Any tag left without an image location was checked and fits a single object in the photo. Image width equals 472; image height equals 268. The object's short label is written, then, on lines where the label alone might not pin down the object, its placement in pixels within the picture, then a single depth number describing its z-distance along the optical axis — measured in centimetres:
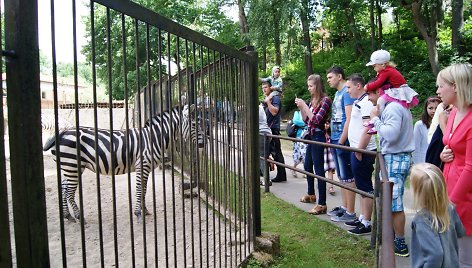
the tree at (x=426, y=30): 1660
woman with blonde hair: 248
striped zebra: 455
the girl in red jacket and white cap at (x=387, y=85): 374
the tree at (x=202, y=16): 2647
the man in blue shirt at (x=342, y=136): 486
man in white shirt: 434
